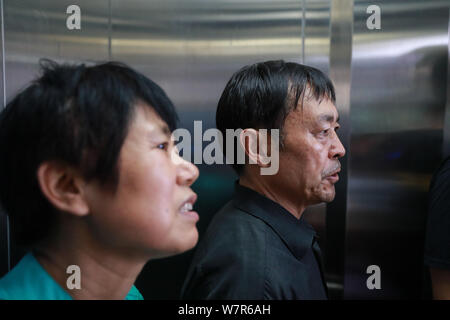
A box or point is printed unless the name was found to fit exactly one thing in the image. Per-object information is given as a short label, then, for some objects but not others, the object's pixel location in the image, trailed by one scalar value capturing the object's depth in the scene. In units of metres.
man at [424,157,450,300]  1.15
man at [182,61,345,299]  0.94
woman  0.71
